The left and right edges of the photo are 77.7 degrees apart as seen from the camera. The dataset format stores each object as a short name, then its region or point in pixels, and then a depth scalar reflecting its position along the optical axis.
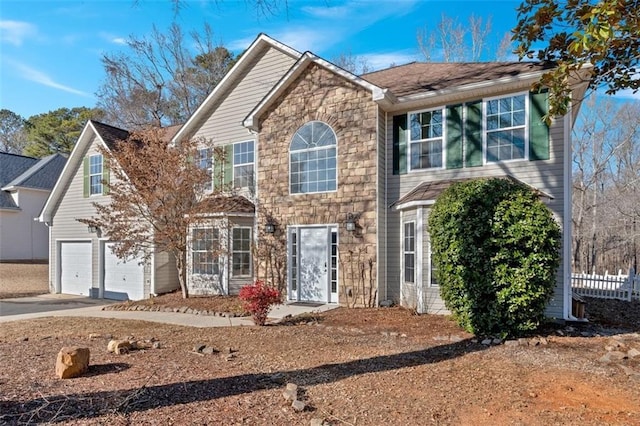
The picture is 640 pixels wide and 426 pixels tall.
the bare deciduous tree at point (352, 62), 23.50
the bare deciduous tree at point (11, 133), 34.62
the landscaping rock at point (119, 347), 5.82
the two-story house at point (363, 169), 8.88
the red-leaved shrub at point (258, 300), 7.81
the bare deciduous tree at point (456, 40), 23.31
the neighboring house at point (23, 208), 20.17
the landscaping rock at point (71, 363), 4.70
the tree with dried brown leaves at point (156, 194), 10.98
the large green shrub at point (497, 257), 6.25
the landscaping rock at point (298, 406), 3.78
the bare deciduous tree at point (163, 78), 24.11
